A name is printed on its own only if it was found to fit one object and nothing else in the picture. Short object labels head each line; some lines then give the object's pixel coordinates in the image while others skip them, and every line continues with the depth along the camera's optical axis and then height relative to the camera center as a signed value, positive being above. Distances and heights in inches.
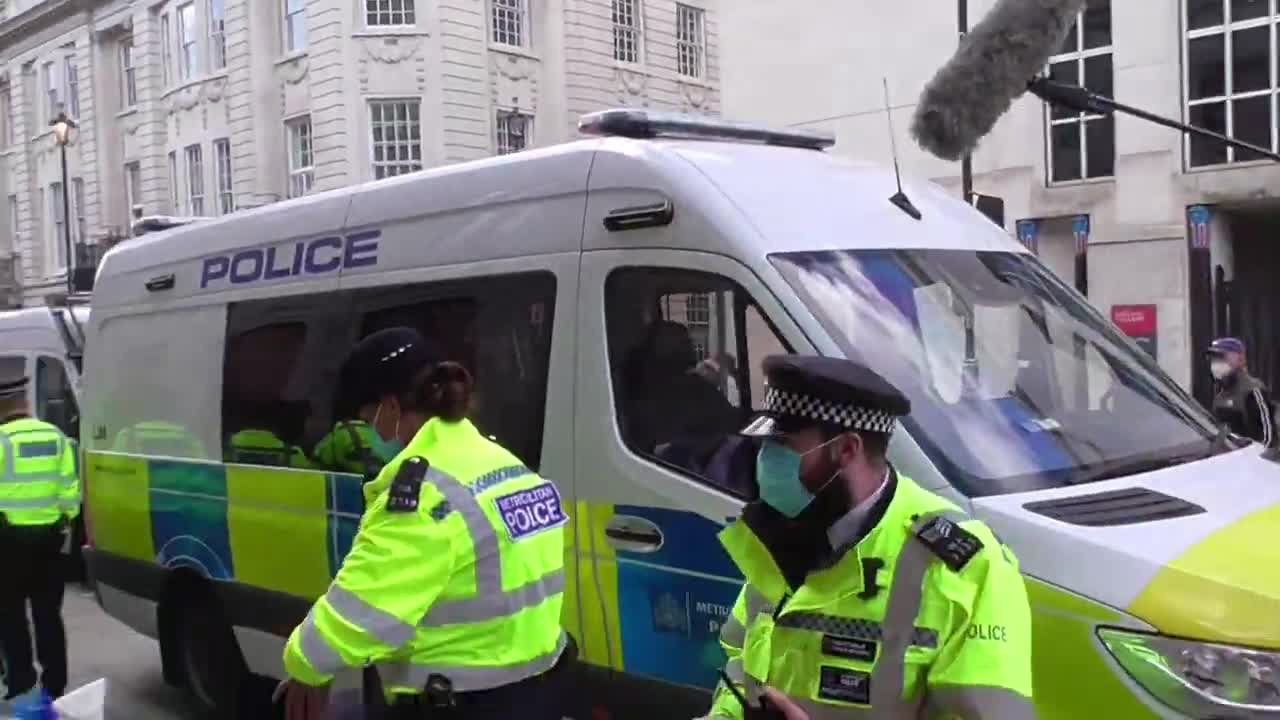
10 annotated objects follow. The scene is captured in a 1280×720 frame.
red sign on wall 655.8 -9.0
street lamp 956.0 +172.0
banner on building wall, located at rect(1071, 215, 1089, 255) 678.5 +40.2
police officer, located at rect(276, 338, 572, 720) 105.7 -22.0
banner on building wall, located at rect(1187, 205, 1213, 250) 640.4 +40.3
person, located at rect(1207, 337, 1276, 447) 296.4 -23.3
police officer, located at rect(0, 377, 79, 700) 240.4 -33.6
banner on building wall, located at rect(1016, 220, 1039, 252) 696.4 +43.9
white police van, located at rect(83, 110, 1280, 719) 118.3 -8.6
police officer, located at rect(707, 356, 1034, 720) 76.9 -17.1
